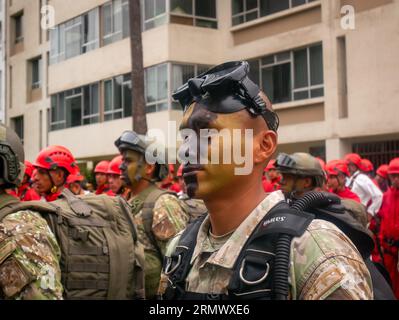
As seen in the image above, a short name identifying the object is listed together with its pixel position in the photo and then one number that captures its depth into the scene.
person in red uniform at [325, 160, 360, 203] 8.30
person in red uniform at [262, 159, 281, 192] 9.75
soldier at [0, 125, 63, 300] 2.74
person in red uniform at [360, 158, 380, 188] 11.88
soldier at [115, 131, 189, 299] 5.09
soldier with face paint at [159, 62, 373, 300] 2.04
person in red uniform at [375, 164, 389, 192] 11.76
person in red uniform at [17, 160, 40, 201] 7.91
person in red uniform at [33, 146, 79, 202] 5.42
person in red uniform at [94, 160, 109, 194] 10.39
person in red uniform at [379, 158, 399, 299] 7.91
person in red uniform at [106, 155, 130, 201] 7.53
